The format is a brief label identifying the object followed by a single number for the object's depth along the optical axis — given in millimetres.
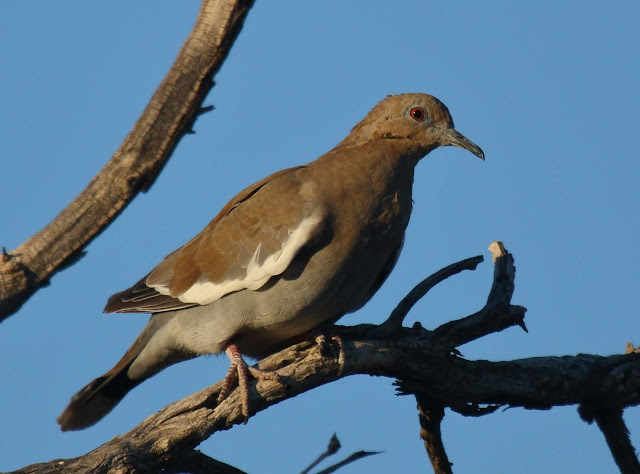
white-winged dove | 10016
